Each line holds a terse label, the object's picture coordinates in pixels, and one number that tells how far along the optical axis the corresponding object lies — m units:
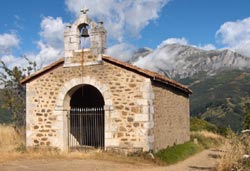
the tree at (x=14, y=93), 19.59
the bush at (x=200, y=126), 27.10
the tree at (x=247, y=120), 14.48
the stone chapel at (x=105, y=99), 12.80
